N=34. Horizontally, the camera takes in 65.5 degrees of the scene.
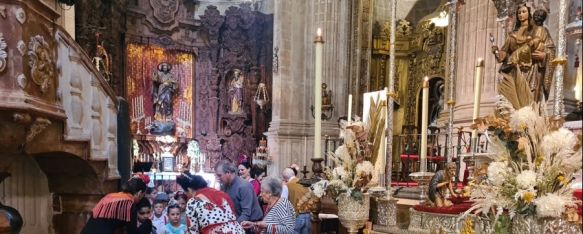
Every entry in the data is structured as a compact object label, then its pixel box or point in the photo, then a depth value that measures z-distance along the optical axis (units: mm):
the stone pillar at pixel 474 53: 6844
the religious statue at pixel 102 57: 9655
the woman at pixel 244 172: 5766
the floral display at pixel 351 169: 2865
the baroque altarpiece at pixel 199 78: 14711
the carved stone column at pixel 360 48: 13148
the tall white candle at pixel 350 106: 3765
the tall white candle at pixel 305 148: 12406
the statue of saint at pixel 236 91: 15305
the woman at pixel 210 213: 3688
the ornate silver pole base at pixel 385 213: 3055
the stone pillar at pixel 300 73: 12383
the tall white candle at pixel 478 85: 3117
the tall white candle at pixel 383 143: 3263
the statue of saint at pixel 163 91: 14984
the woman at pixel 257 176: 6275
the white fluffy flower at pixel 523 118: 1982
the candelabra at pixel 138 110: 14548
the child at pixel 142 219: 4332
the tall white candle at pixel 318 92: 2902
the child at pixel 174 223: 4879
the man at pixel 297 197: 3922
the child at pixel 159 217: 5262
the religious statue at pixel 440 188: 2891
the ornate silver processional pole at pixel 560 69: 2135
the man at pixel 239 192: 4547
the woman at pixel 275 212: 3826
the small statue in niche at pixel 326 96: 12117
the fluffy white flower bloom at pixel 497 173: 2059
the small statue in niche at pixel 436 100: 14102
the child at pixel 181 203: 5105
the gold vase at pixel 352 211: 2877
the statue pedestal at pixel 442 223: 2359
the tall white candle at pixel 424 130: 3197
